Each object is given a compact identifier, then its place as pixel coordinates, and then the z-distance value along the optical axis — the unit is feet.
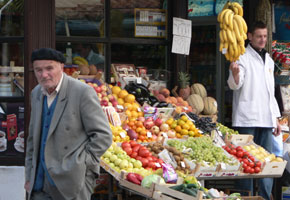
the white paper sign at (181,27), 42.03
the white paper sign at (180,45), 41.95
